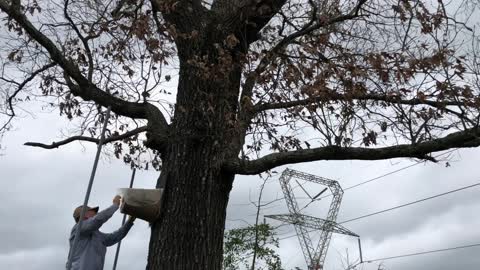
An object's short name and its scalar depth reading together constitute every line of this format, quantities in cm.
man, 563
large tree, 523
